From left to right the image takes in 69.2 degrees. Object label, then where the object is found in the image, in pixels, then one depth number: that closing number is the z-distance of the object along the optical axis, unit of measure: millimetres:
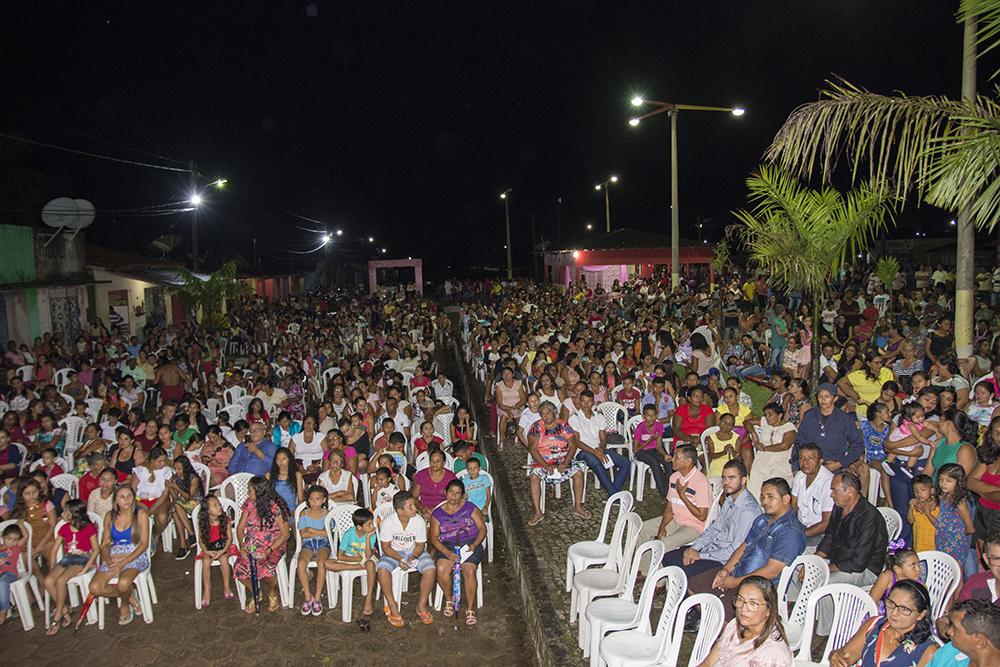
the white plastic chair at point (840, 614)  4199
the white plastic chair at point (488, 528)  6936
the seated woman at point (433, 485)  6766
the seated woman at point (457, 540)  6070
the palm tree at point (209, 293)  20797
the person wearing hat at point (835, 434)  6738
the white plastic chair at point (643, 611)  4469
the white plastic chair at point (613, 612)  4723
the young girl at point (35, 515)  6359
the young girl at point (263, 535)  6152
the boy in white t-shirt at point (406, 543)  6027
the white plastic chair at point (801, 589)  4484
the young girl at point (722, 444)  7328
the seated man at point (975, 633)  3264
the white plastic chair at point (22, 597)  6027
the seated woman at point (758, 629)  3639
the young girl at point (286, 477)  7082
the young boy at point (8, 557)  6023
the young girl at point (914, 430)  6398
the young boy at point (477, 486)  6730
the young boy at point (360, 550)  6023
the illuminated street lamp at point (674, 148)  16031
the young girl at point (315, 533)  6152
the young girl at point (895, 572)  4133
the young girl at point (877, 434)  6895
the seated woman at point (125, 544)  6027
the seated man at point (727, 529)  5328
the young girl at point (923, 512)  4988
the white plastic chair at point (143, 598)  5984
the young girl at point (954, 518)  4887
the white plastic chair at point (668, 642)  4141
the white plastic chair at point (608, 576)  5234
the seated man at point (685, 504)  5945
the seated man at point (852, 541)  4844
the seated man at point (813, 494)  5707
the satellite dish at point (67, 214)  19406
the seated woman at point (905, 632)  3615
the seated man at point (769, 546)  4941
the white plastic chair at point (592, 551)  5750
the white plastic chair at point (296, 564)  6203
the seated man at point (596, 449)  7941
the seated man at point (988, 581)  3967
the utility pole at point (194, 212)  20906
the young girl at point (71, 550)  6031
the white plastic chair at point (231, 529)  6188
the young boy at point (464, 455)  7113
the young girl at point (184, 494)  7152
